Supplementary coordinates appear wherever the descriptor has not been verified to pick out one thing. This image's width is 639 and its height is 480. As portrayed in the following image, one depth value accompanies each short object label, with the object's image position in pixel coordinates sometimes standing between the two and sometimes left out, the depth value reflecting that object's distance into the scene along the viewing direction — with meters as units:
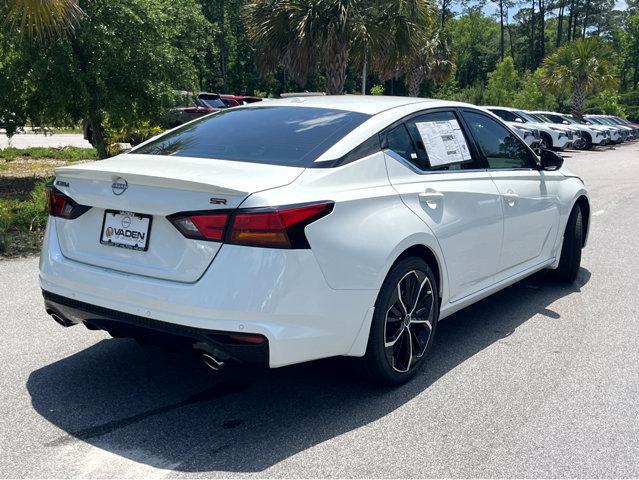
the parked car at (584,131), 30.39
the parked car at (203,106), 23.88
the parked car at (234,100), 27.63
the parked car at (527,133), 23.22
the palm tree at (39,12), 7.91
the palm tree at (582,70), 35.50
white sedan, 3.20
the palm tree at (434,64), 36.38
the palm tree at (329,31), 17.27
